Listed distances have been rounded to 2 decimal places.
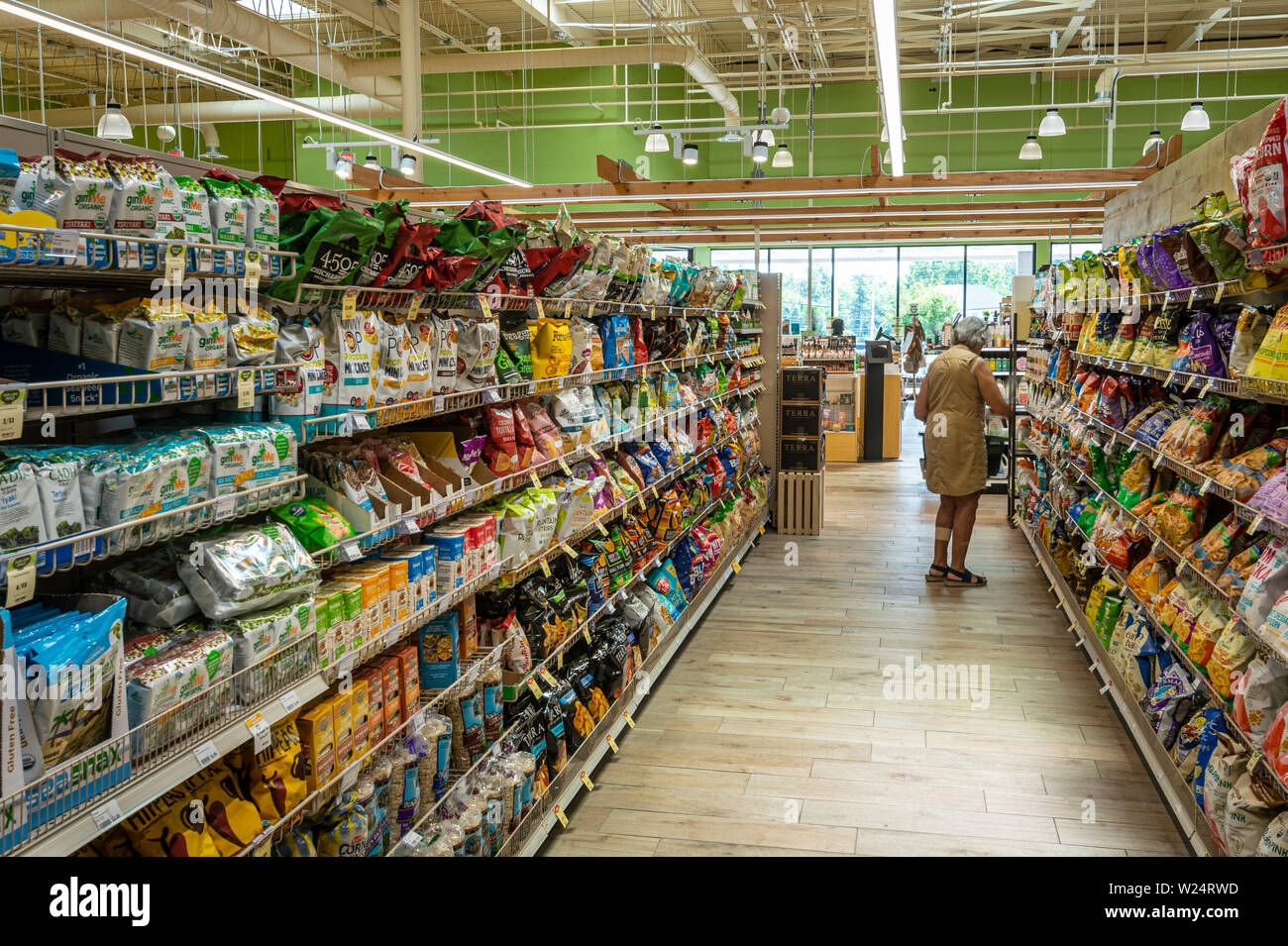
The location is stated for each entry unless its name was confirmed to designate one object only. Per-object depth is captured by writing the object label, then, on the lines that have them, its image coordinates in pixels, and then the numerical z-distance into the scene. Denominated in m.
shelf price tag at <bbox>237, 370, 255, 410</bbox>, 2.04
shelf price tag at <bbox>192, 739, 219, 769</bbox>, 1.86
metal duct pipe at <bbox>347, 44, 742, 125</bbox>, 12.12
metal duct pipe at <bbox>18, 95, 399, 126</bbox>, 14.27
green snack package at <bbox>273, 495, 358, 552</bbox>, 2.36
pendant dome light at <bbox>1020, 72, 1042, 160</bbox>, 12.89
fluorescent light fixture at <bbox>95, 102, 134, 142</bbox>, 10.25
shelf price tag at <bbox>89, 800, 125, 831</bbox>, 1.62
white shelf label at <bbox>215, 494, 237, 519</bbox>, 1.98
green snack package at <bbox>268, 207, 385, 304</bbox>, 2.28
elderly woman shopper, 7.34
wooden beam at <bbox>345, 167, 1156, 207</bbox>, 8.20
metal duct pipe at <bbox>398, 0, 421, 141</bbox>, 10.62
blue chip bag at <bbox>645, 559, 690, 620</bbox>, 5.60
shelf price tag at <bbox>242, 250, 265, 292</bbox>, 2.08
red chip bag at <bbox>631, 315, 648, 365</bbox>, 5.40
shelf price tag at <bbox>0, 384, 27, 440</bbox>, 1.49
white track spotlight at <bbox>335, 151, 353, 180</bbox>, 11.07
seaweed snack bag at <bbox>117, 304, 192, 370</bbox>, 1.81
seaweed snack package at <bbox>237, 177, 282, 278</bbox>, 2.12
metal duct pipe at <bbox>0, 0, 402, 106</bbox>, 10.07
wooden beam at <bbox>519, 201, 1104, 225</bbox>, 10.29
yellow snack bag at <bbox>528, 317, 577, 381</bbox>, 3.87
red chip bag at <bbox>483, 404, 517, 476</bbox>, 3.54
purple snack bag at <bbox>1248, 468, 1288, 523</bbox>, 2.87
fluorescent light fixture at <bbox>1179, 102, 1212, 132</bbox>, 11.35
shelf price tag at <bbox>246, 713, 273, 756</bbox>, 2.00
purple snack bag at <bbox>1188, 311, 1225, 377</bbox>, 3.87
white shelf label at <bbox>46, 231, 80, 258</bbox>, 1.59
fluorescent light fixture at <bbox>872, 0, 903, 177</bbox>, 4.85
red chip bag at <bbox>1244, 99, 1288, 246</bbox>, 2.79
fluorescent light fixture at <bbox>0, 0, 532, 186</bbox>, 5.27
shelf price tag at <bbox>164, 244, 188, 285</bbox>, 1.84
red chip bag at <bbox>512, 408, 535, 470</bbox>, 3.73
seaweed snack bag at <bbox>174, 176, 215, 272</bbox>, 1.91
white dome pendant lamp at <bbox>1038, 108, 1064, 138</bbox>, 11.95
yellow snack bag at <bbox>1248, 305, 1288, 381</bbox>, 3.01
